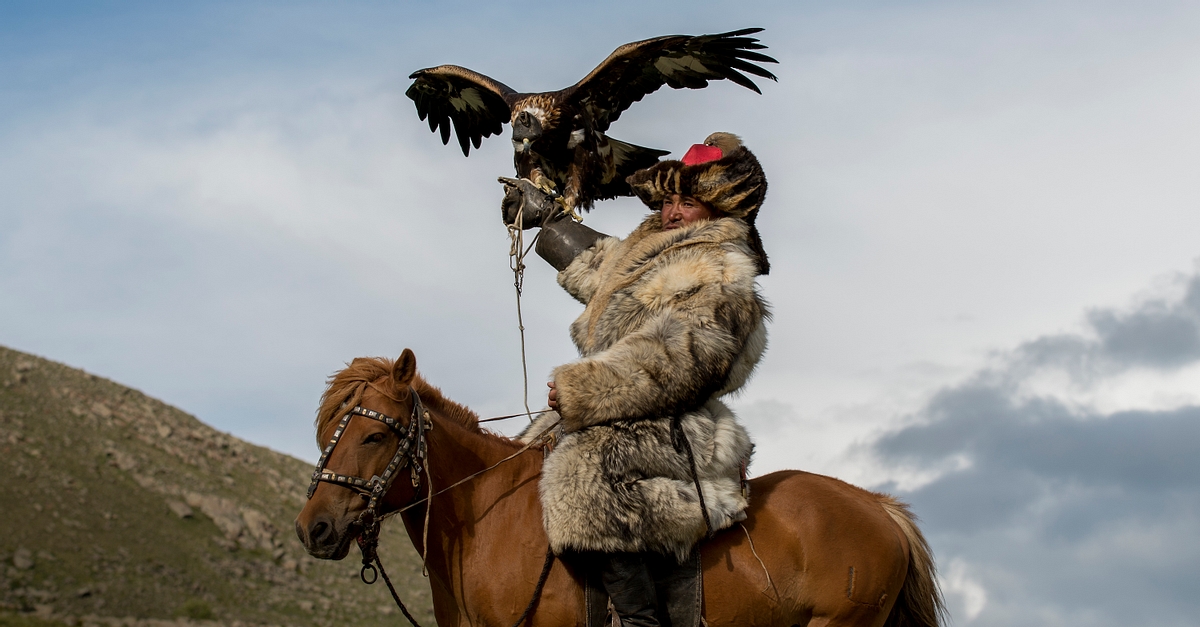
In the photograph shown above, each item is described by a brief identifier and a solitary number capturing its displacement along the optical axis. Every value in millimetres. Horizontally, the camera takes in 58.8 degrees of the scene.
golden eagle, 7438
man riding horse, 4934
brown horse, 4852
